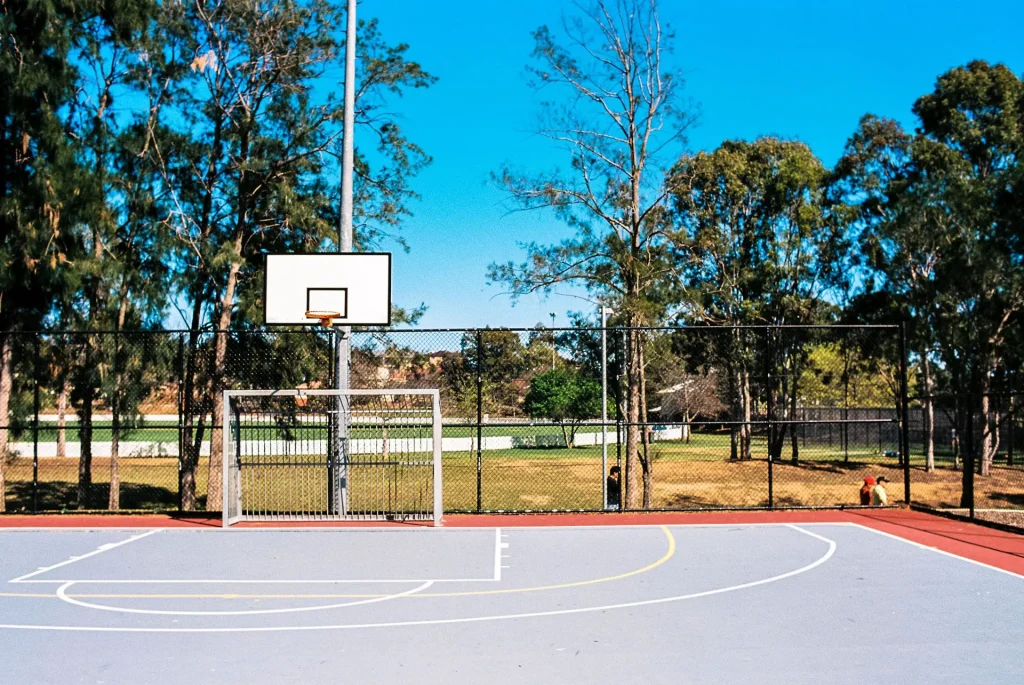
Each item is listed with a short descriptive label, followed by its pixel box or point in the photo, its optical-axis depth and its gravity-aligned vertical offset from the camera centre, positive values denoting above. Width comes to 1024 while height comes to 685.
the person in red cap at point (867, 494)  17.12 -2.20
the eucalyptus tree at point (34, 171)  17.47 +4.71
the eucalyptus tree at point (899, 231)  29.09 +5.65
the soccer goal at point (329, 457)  13.36 -1.12
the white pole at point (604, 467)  16.20 -1.61
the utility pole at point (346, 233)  13.55 +2.63
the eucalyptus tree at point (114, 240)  19.97 +3.72
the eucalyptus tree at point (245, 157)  21.28 +6.14
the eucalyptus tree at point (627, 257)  19.02 +3.05
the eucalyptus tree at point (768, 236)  35.78 +6.61
